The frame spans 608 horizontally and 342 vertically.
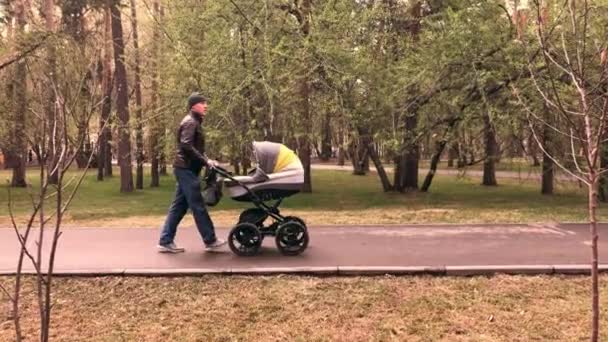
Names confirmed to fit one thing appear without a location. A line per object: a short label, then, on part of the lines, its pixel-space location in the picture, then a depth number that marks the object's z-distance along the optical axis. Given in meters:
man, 7.36
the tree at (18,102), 17.08
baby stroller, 7.28
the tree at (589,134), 3.60
